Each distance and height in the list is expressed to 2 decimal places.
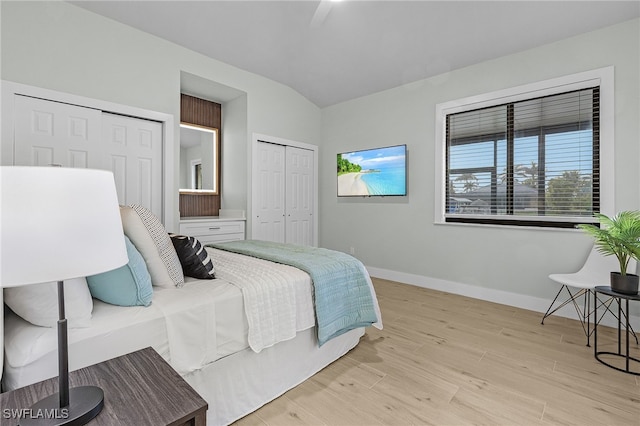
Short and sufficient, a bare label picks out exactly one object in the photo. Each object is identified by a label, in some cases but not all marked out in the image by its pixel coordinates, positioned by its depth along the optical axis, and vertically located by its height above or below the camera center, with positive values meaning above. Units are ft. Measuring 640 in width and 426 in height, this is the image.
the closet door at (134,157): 10.20 +1.80
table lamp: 2.13 -0.18
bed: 3.72 -1.79
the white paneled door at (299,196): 15.53 +0.77
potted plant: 6.52 -0.63
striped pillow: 6.09 -0.98
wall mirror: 13.83 +2.34
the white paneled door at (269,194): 14.12 +0.78
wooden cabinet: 11.92 -0.74
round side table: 6.48 -3.15
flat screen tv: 13.52 +1.79
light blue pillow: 4.47 -1.09
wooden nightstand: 2.57 -1.68
